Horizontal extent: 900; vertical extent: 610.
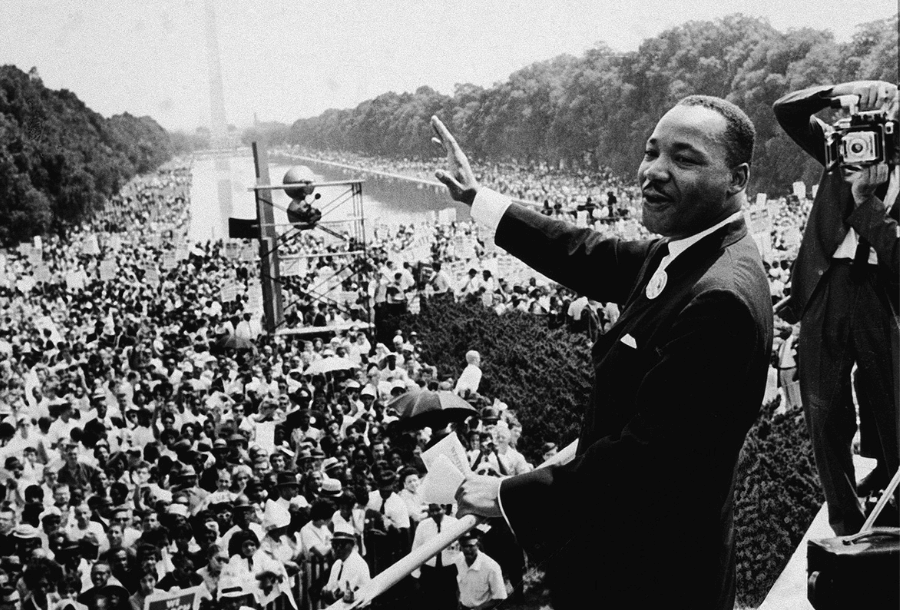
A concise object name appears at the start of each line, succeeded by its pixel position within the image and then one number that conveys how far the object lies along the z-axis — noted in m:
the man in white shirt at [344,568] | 5.36
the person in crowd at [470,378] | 9.66
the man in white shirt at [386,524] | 6.38
